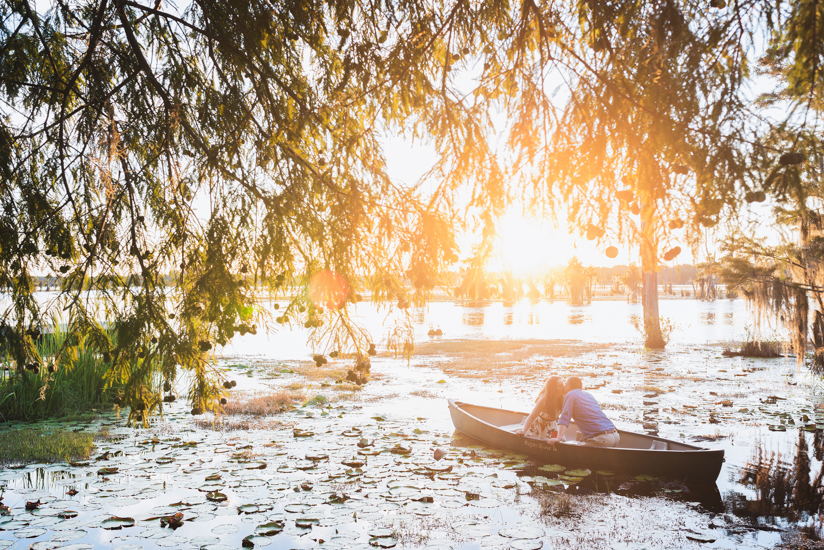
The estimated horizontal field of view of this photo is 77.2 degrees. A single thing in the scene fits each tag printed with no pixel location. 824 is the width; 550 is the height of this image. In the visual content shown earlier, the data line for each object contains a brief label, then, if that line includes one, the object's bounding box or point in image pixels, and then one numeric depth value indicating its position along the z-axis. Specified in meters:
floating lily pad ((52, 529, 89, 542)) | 5.24
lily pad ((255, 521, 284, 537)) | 5.40
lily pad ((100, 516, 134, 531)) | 5.51
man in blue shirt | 7.55
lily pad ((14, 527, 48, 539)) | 5.29
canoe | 6.80
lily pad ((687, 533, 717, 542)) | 5.40
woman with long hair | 8.12
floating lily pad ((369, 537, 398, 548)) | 5.16
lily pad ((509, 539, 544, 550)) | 5.24
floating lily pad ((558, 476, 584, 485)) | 7.07
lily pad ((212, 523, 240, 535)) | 5.45
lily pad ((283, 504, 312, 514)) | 6.01
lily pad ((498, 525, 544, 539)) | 5.49
